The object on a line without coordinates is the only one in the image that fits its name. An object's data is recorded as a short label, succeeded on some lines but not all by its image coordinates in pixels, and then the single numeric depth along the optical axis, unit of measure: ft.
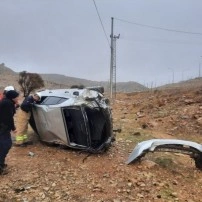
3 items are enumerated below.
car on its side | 14.94
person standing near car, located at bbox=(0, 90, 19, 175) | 12.86
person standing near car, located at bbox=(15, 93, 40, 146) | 16.25
